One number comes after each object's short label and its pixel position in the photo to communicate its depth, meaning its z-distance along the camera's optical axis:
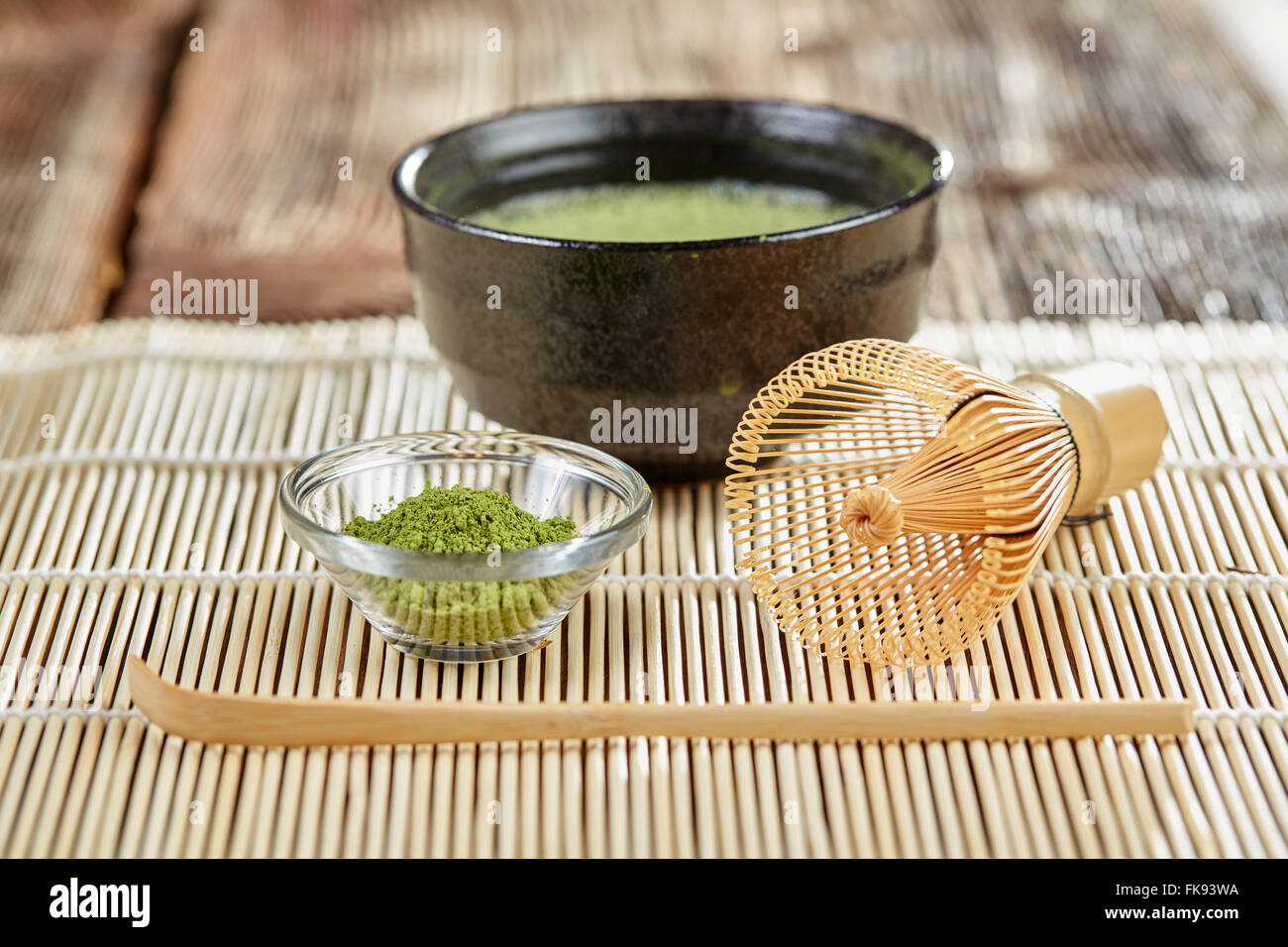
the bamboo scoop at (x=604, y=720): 0.58
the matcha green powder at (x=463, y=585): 0.60
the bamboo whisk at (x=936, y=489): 0.64
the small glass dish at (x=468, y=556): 0.59
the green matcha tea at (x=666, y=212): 0.78
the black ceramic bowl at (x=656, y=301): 0.68
